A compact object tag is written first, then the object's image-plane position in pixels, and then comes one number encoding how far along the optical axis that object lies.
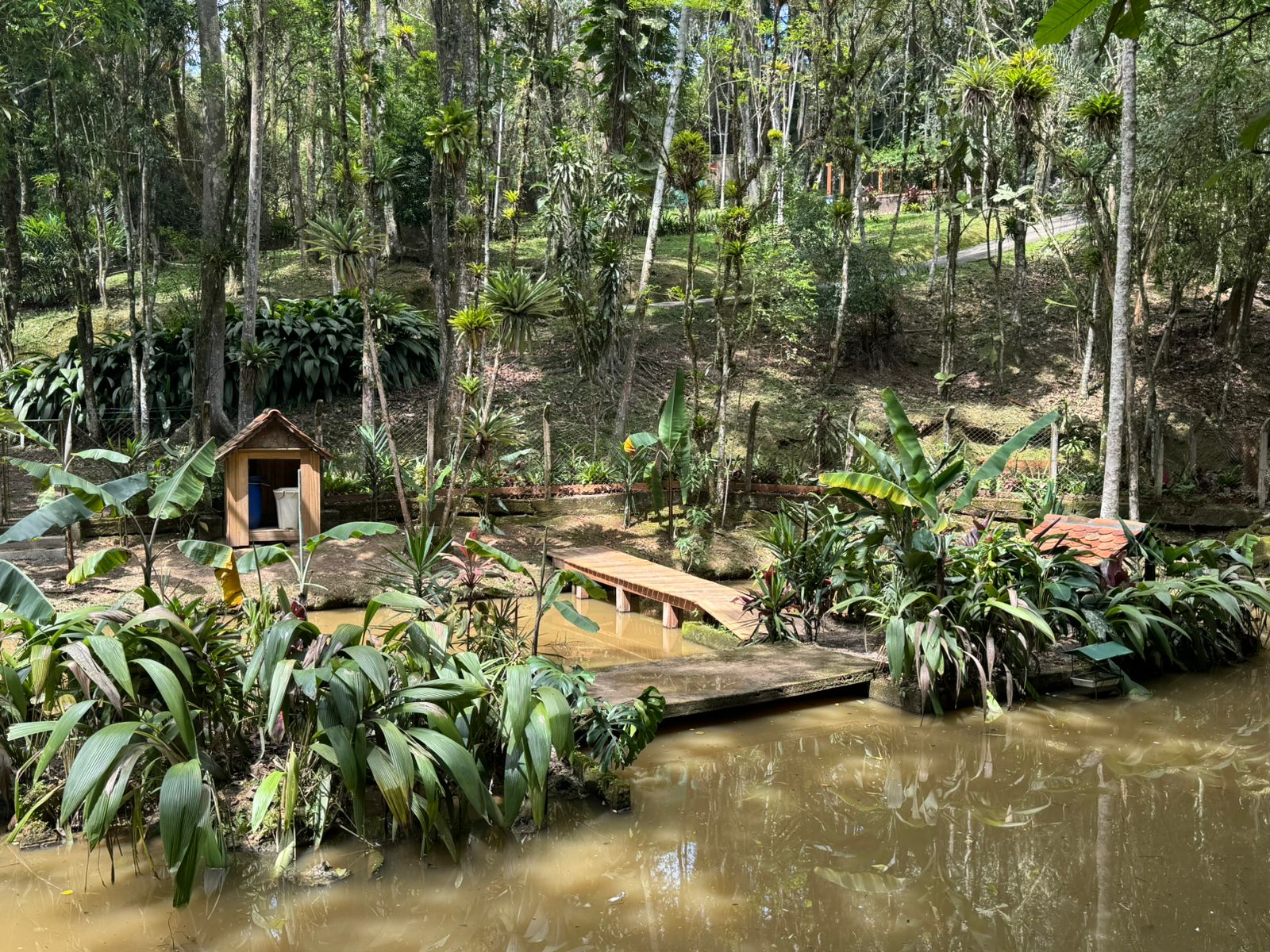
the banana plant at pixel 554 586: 5.48
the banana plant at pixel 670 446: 12.12
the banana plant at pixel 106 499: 4.67
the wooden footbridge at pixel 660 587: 8.80
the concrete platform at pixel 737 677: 6.23
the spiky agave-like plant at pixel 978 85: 12.48
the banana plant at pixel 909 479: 6.52
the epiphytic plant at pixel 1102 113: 10.20
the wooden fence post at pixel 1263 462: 12.29
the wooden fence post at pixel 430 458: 10.16
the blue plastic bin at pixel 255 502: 11.38
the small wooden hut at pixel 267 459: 10.33
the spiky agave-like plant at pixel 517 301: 9.62
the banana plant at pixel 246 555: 4.88
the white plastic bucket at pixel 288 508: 11.05
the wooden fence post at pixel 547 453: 12.84
